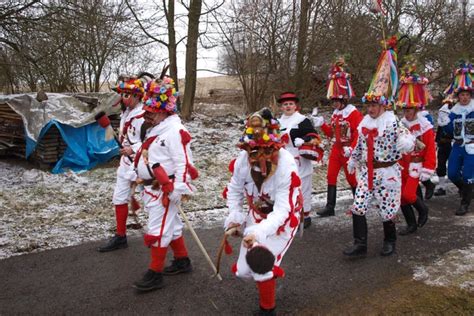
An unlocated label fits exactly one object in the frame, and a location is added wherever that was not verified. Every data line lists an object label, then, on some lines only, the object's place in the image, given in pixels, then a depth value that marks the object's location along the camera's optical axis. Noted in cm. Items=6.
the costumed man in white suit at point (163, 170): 424
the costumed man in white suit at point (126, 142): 520
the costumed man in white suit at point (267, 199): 337
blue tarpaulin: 877
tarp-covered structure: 877
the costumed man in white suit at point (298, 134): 578
